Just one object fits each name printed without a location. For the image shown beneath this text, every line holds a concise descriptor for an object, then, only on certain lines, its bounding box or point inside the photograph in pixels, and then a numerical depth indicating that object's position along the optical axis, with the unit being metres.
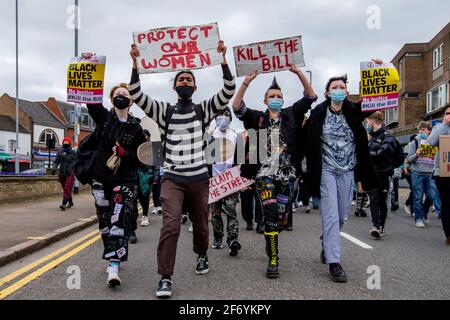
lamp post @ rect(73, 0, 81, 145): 18.69
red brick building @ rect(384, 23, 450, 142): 36.12
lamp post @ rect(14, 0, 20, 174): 35.06
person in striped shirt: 4.28
